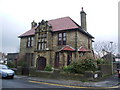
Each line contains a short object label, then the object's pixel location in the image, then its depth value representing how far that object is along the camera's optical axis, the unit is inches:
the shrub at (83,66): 545.3
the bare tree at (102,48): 1562.0
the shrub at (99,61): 665.1
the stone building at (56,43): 769.6
